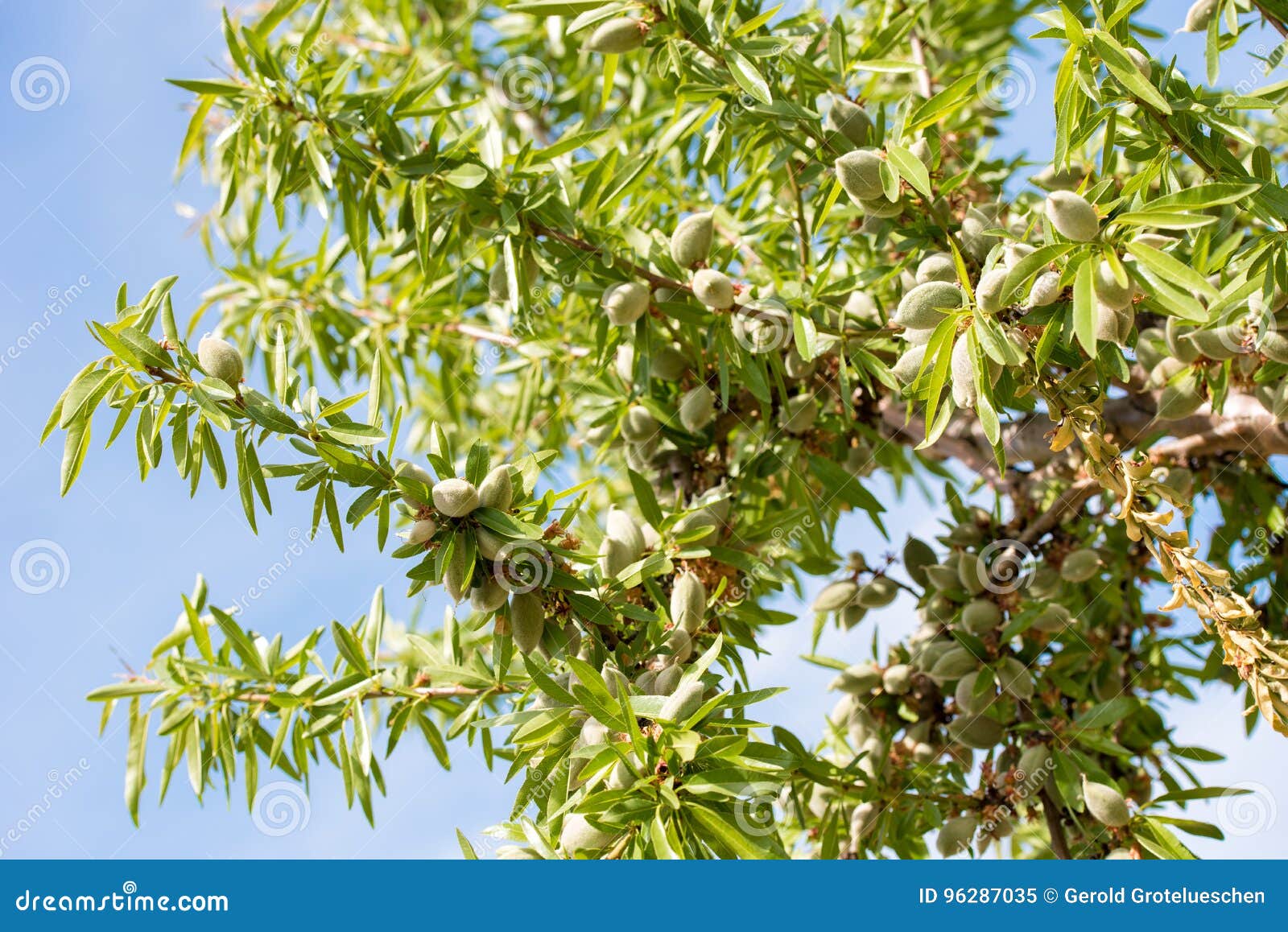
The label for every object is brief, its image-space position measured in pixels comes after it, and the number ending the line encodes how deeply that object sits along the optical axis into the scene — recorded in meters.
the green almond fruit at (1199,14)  1.42
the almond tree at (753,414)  1.13
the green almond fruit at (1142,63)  1.19
